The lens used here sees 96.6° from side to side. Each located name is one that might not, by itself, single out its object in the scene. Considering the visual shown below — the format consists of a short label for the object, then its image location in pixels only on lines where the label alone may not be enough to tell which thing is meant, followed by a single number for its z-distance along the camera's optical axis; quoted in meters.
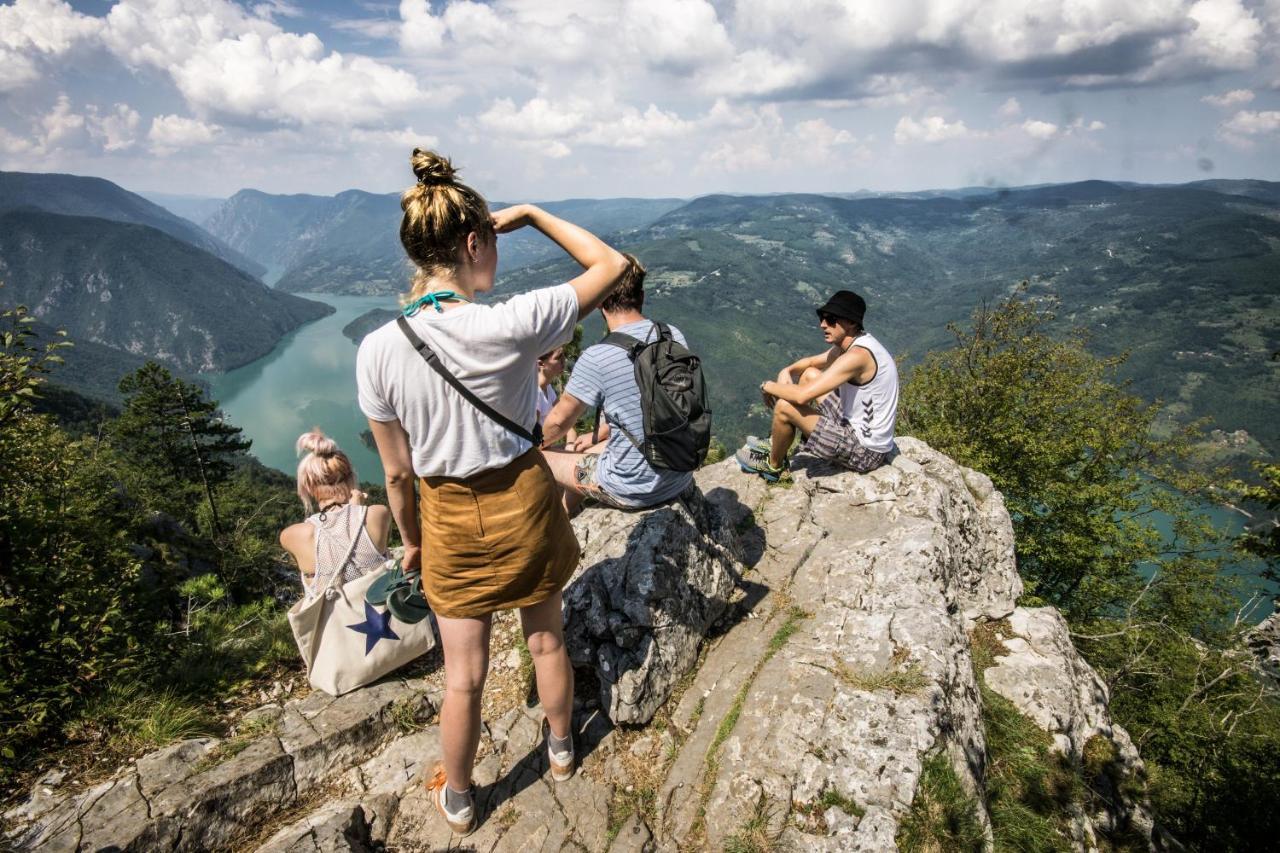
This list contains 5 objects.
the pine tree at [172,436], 28.67
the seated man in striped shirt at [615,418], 4.03
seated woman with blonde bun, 4.14
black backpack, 3.81
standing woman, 2.32
